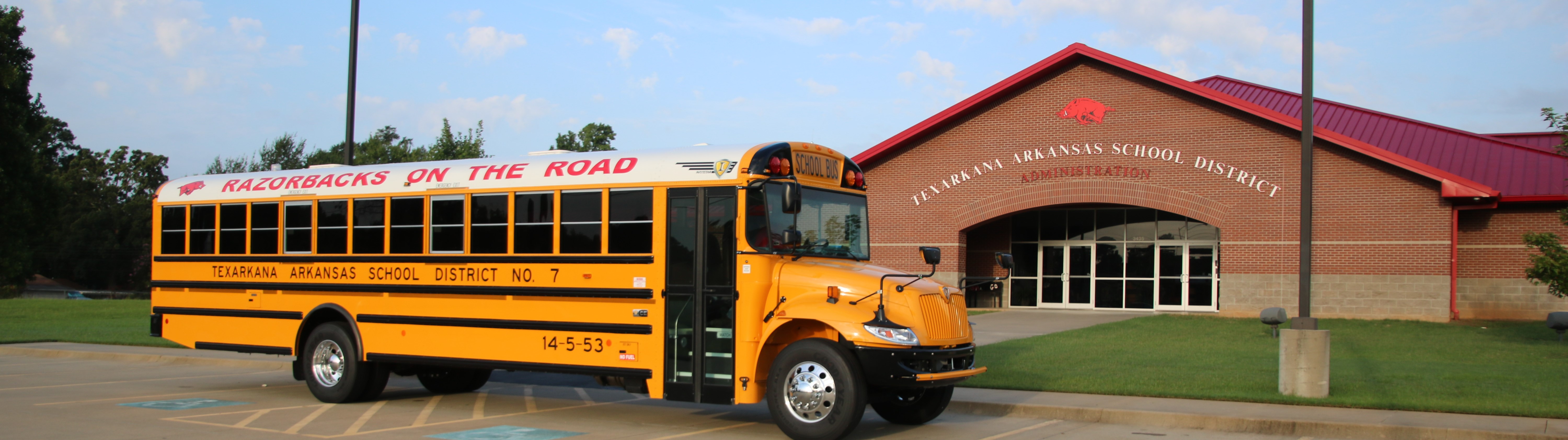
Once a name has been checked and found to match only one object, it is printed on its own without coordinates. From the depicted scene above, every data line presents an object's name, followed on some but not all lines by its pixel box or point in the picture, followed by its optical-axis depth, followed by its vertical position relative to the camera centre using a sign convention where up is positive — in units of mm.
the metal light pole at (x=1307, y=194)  11172 +495
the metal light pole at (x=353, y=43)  15648 +2618
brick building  24344 +1001
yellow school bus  8664 -428
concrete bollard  11078 -1181
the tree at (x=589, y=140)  59406 +5050
